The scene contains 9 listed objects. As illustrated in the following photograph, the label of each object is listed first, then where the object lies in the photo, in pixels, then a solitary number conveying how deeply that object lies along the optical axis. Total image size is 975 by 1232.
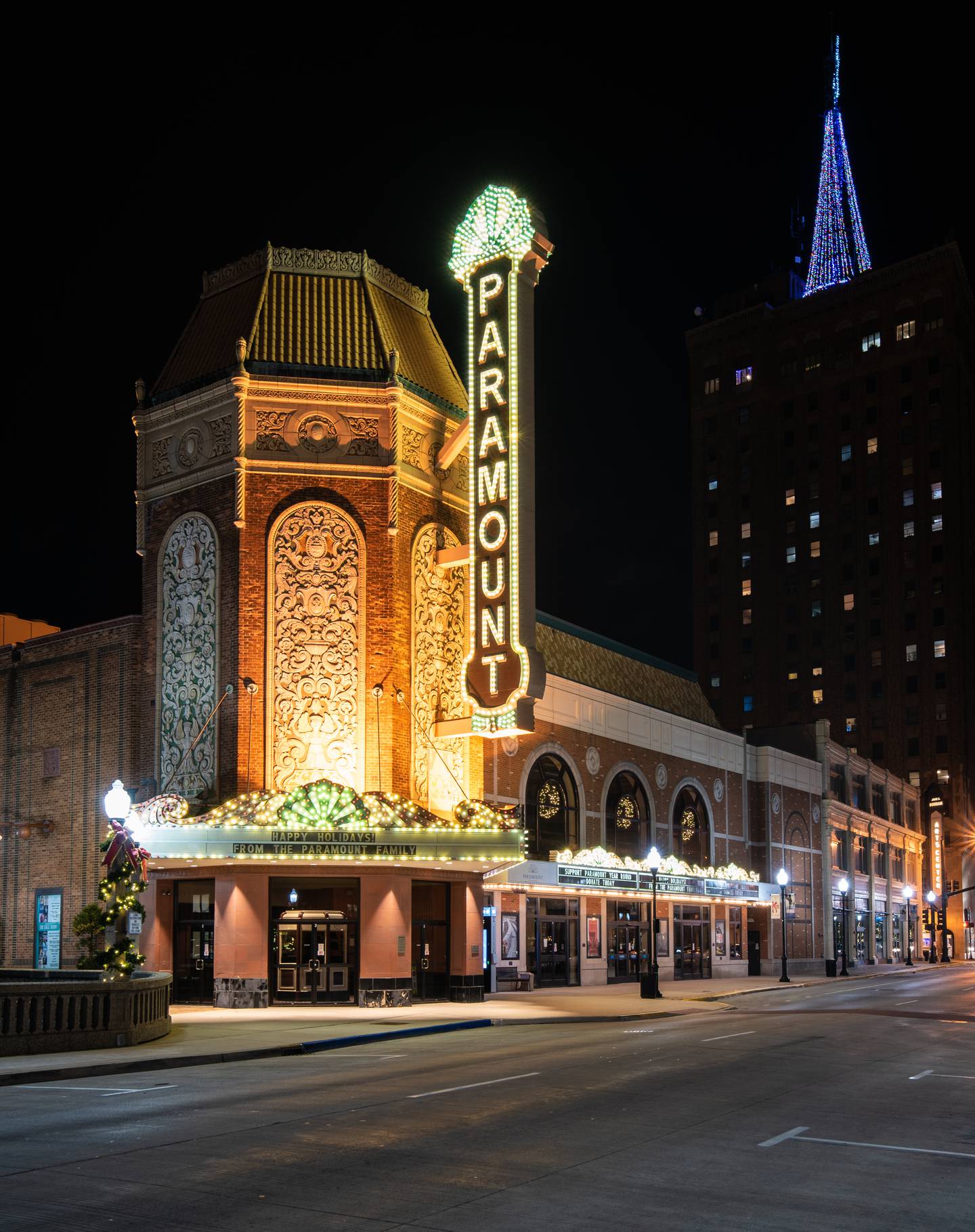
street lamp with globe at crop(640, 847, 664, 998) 43.47
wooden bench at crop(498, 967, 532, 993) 45.72
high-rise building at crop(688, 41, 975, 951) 125.69
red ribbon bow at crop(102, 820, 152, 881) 26.34
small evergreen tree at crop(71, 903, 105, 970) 26.64
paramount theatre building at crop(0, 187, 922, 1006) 37.19
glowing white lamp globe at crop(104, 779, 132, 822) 25.91
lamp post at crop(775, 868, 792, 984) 58.91
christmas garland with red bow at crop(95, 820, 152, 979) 26.36
